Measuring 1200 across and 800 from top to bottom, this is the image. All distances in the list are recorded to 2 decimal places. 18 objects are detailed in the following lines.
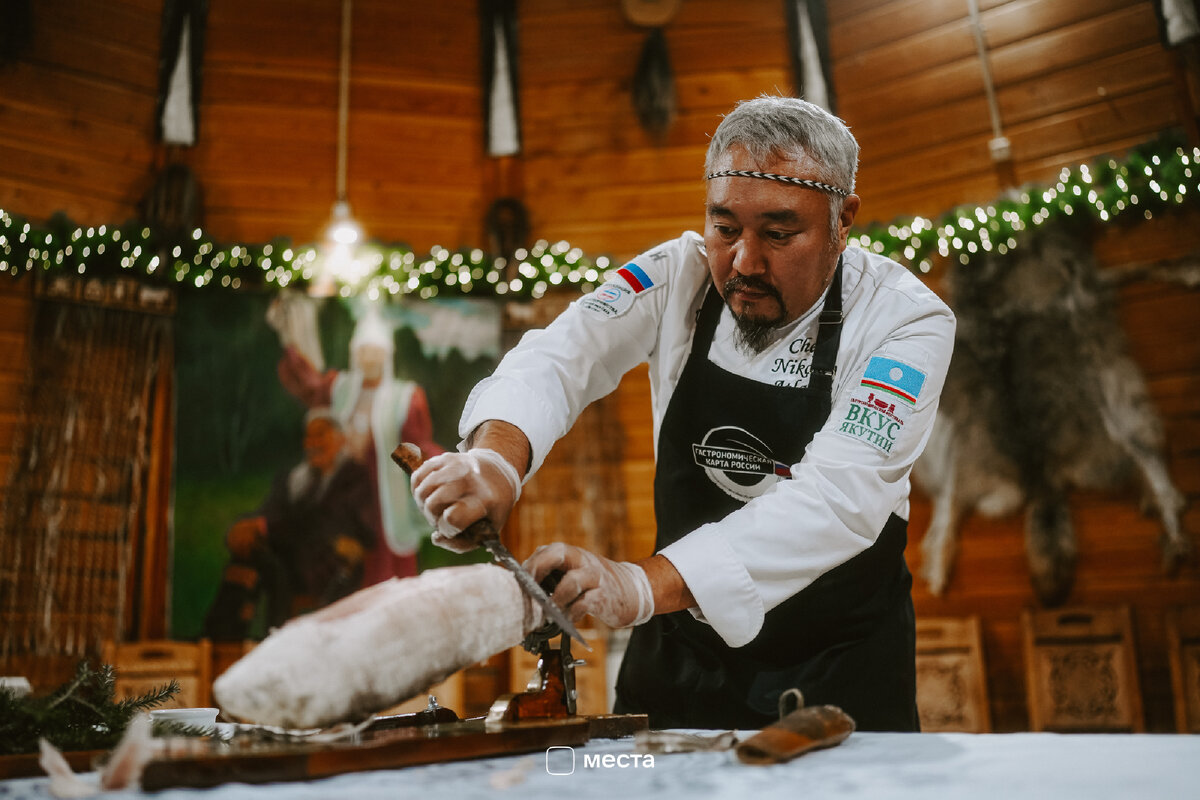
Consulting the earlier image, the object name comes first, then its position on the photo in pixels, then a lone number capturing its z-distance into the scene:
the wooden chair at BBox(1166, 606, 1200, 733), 3.75
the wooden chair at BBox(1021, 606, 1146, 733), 3.95
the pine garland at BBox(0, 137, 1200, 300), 4.18
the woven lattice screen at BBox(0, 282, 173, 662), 4.15
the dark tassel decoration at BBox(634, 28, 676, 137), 5.32
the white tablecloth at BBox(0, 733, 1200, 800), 0.76
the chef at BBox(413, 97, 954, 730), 1.39
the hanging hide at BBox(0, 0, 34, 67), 4.64
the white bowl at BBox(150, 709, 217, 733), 1.36
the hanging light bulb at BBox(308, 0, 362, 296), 4.56
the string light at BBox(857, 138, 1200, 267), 4.09
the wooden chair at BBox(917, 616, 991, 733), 4.15
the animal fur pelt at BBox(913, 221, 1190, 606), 4.23
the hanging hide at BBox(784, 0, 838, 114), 5.37
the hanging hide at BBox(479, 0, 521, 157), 5.47
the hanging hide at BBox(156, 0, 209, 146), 5.09
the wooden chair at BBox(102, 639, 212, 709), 4.12
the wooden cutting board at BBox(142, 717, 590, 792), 0.83
